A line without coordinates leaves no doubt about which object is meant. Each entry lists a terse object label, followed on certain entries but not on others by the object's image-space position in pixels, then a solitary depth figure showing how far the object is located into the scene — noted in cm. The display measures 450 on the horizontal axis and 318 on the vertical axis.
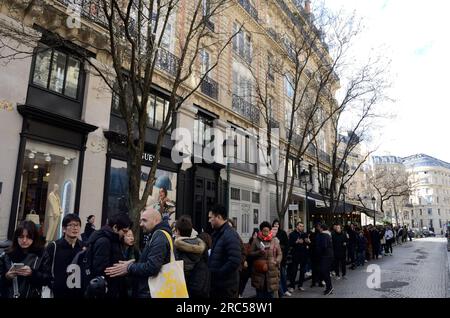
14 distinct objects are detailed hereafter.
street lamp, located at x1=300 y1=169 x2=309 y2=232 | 1814
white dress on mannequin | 1052
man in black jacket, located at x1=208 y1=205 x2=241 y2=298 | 484
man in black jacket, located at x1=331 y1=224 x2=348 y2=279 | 1243
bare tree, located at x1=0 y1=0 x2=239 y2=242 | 814
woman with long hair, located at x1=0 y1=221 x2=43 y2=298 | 386
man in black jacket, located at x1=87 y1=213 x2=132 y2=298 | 399
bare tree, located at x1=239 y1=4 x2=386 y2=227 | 1520
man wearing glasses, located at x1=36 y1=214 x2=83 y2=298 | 403
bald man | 348
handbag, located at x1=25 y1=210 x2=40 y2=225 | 995
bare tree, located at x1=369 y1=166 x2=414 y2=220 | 4141
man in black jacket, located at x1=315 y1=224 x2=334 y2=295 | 986
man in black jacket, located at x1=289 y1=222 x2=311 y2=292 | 1091
